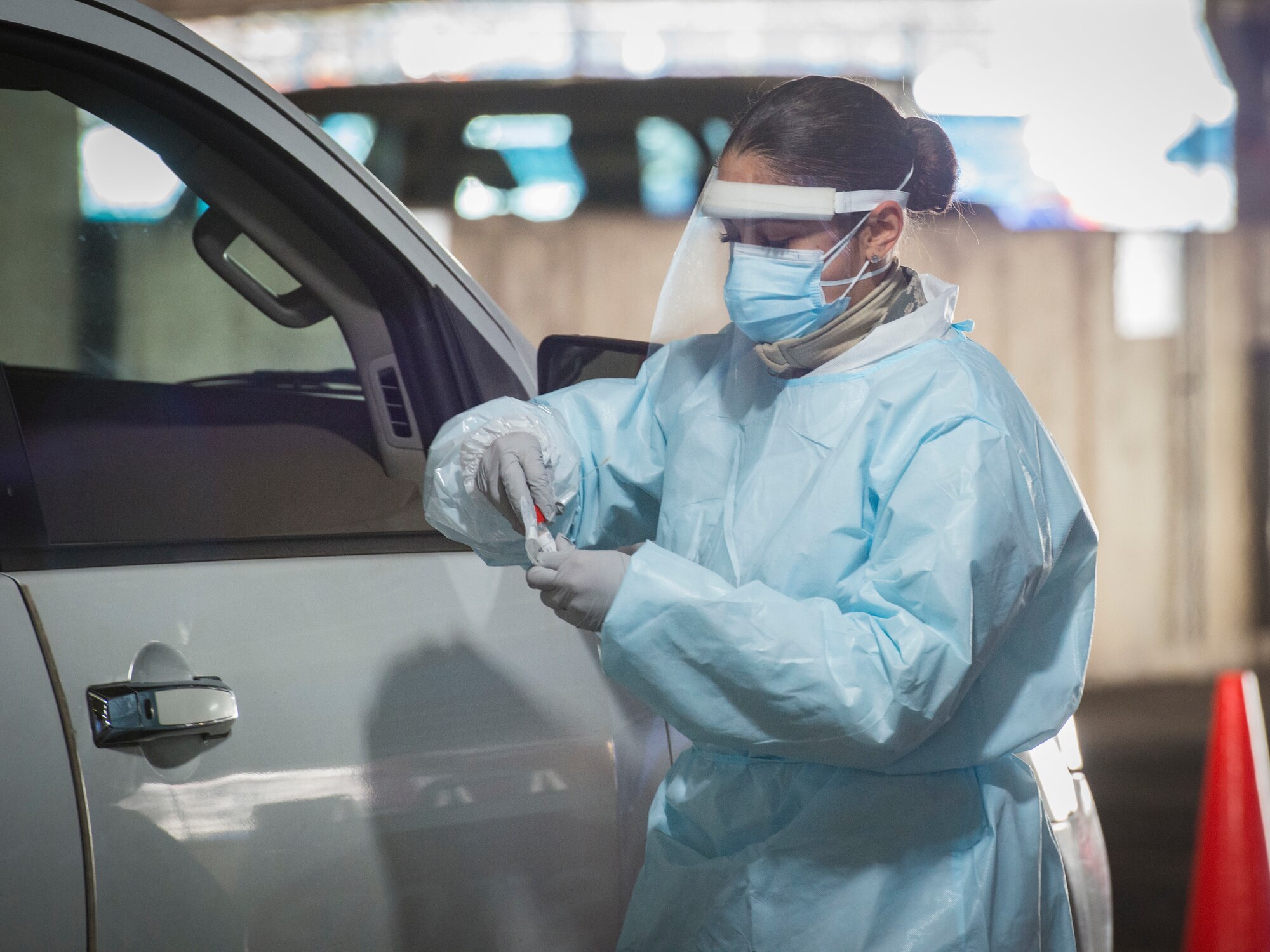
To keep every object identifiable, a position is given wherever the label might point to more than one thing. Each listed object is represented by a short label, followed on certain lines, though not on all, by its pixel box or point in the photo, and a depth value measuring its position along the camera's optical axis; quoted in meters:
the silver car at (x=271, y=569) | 5.86
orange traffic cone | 7.79
